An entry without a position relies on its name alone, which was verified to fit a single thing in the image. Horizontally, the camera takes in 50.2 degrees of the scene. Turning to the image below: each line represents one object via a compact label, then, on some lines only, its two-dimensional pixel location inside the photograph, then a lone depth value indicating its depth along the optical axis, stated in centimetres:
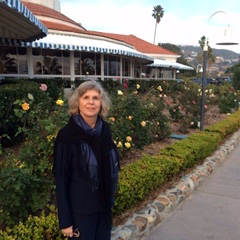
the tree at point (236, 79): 1870
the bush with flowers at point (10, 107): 459
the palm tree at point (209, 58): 5804
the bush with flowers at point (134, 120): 430
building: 801
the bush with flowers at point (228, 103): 1096
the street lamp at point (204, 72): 671
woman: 176
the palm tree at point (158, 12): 7112
